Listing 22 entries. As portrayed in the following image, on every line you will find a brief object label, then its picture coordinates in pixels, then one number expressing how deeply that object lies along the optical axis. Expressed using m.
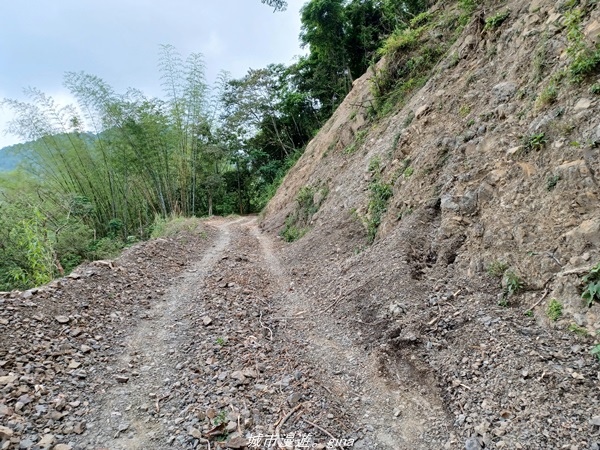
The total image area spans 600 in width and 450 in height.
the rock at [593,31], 3.00
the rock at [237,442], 2.01
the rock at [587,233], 2.32
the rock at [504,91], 3.97
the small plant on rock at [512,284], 2.68
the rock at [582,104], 2.82
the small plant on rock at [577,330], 2.13
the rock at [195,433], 2.08
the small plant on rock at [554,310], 2.31
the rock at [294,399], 2.41
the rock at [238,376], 2.62
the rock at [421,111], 5.72
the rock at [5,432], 1.95
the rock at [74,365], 2.77
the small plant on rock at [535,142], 3.09
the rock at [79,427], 2.13
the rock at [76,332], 3.21
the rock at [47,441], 1.98
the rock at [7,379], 2.39
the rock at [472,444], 1.90
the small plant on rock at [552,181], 2.78
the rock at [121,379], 2.67
